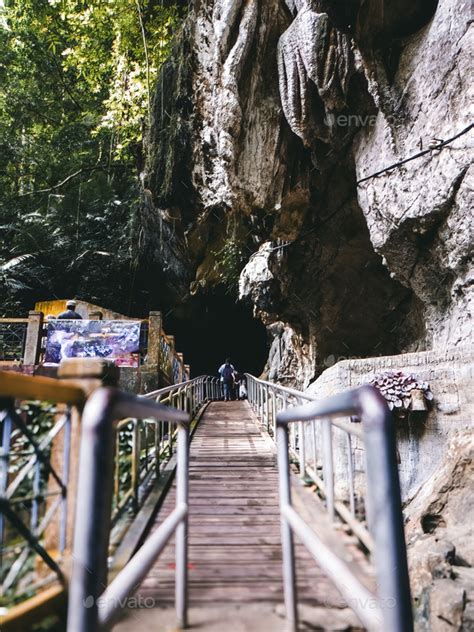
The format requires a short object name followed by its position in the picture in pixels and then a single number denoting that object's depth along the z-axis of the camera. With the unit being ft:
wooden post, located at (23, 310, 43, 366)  32.86
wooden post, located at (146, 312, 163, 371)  32.24
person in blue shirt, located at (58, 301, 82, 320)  33.02
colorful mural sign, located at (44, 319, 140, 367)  30.35
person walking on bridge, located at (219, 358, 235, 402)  52.49
